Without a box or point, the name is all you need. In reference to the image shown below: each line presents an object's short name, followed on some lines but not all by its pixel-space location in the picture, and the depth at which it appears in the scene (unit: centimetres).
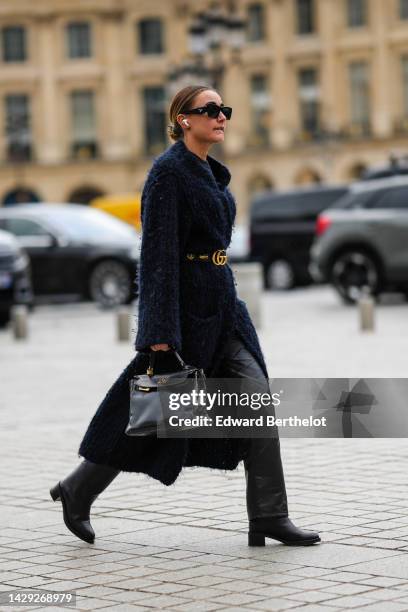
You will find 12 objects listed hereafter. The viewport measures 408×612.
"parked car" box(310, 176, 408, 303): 2314
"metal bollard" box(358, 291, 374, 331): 1803
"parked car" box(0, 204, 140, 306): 2541
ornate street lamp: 3309
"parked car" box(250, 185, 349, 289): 3162
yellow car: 3516
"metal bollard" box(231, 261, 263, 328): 1956
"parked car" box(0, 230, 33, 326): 2139
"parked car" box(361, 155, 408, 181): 2854
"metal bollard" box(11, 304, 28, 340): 1936
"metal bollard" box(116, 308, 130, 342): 1806
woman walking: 611
